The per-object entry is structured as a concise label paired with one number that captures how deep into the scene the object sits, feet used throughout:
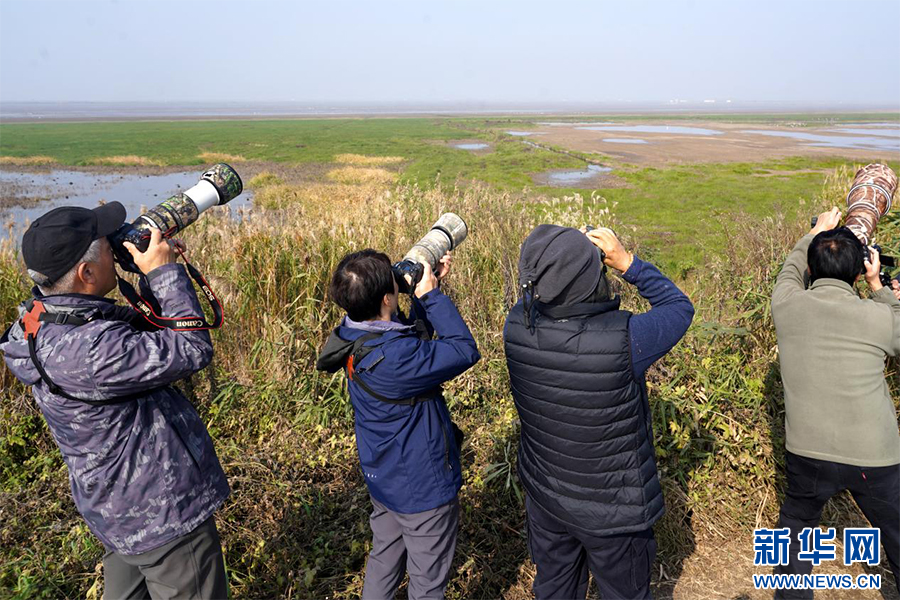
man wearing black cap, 6.43
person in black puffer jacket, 6.75
